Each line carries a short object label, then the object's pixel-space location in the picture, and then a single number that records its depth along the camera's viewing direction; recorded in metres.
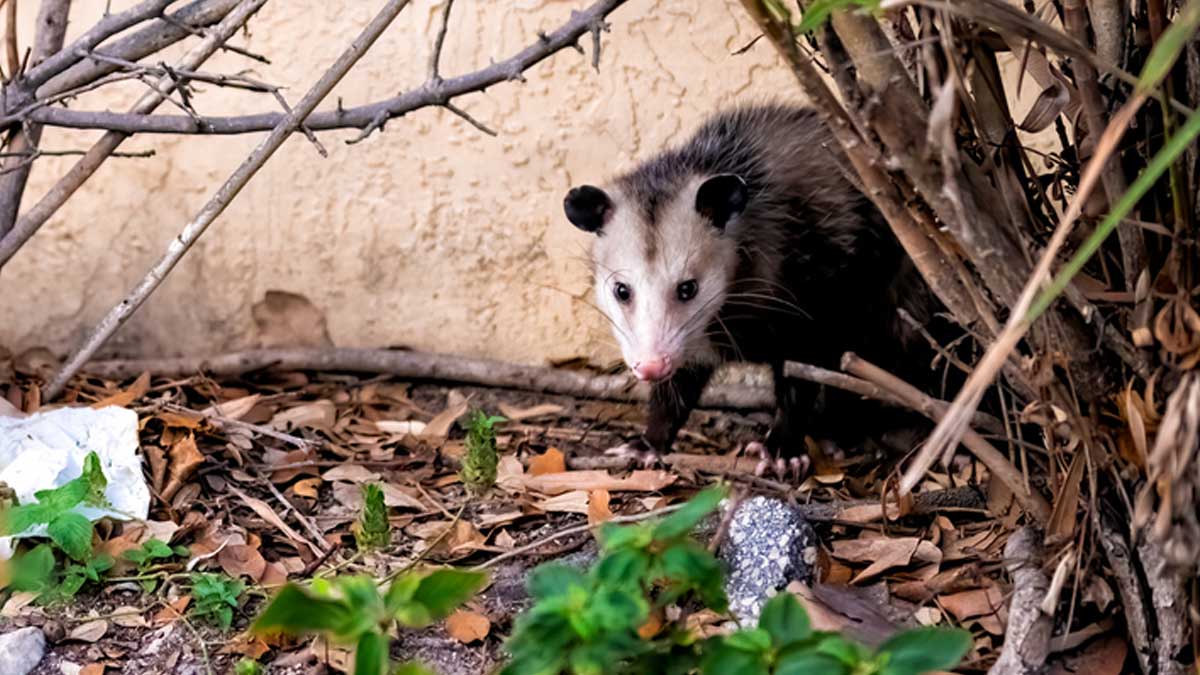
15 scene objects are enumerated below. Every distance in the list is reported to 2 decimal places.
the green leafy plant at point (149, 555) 5.62
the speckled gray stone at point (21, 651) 5.07
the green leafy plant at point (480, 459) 6.32
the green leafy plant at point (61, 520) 5.39
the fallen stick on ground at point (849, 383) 4.48
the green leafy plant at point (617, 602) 3.40
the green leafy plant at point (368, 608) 3.41
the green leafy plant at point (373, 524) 5.61
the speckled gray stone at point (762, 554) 5.05
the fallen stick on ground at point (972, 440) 4.37
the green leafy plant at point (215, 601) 5.33
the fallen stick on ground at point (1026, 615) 4.41
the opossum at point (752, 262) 6.82
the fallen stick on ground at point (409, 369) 7.67
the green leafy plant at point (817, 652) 3.36
